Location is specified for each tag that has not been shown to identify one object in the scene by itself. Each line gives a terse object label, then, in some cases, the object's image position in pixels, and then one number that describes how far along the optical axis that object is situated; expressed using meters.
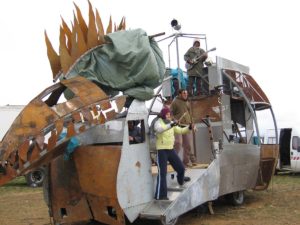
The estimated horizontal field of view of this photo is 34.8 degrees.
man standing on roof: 11.28
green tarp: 8.16
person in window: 7.94
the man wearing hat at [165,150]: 8.14
